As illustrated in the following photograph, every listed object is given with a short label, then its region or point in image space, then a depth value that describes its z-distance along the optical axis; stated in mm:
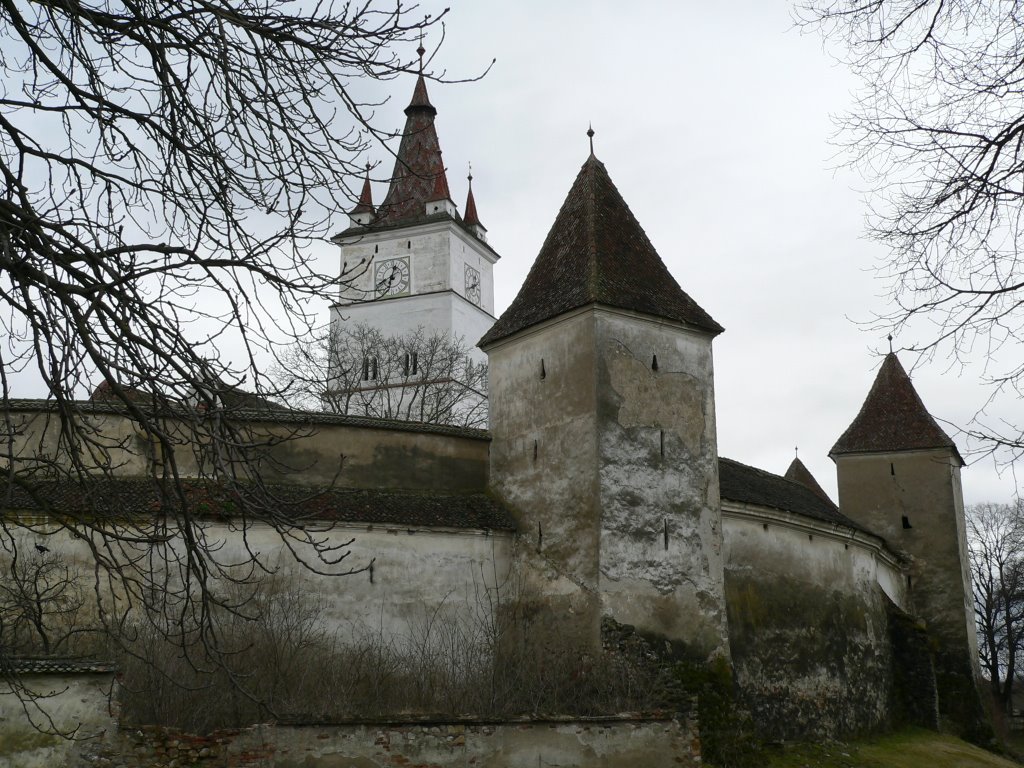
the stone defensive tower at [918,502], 27906
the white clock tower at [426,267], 51562
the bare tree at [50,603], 13234
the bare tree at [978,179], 7168
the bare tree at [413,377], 41000
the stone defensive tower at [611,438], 16547
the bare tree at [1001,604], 44312
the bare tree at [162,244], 6234
